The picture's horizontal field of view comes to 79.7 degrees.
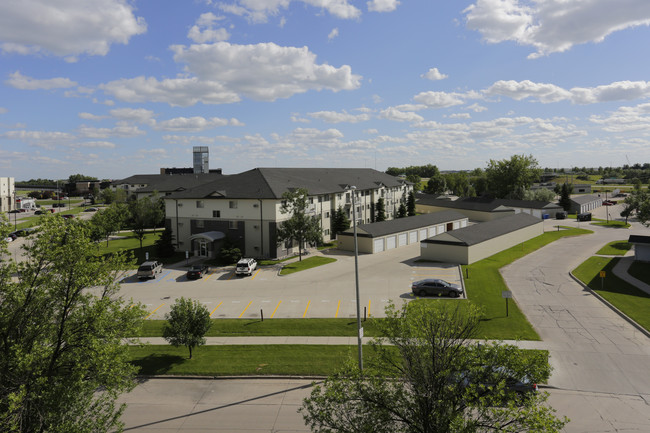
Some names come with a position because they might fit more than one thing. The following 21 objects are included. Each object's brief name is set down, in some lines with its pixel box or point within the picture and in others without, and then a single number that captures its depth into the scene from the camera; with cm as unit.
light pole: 1747
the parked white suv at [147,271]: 3847
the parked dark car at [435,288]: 3141
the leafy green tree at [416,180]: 16990
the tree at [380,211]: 7344
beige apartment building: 4769
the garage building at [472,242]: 4353
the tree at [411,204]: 8869
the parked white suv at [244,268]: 3950
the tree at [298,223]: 4541
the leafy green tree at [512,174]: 11181
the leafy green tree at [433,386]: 899
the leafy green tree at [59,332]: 1038
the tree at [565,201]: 9425
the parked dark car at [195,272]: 3872
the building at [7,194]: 10302
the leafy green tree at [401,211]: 8150
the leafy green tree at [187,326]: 2022
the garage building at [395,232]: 5091
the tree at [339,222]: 6017
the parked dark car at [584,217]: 8006
